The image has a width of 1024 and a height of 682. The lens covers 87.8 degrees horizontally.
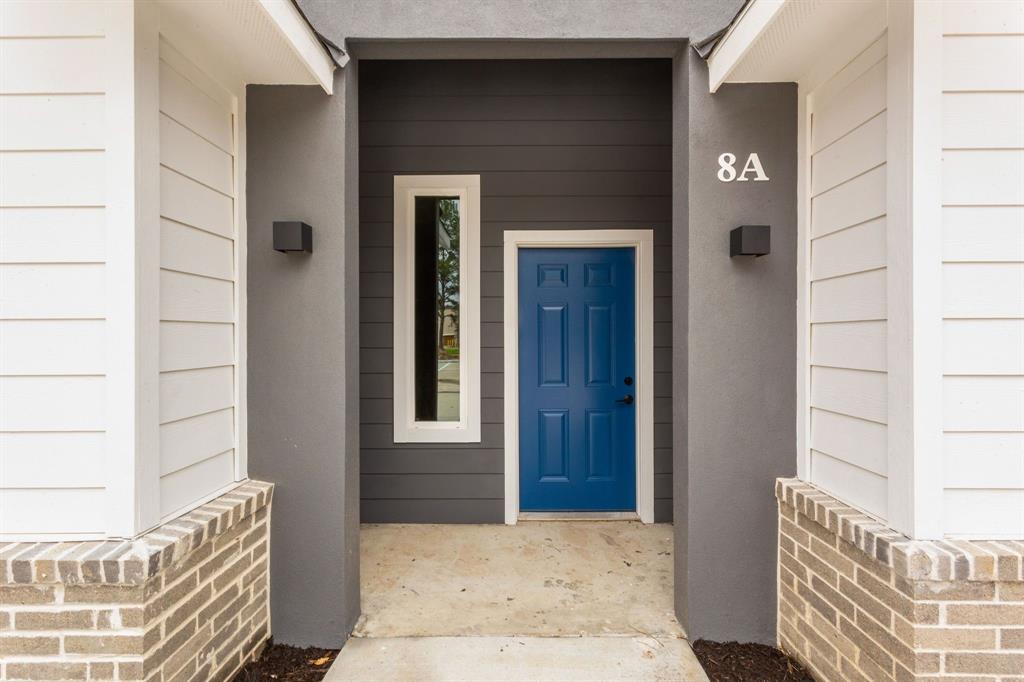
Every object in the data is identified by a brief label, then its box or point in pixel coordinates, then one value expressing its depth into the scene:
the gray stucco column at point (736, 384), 2.24
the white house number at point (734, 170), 2.25
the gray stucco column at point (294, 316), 2.24
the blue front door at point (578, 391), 3.57
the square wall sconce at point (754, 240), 2.15
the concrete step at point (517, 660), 2.03
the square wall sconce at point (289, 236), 2.14
